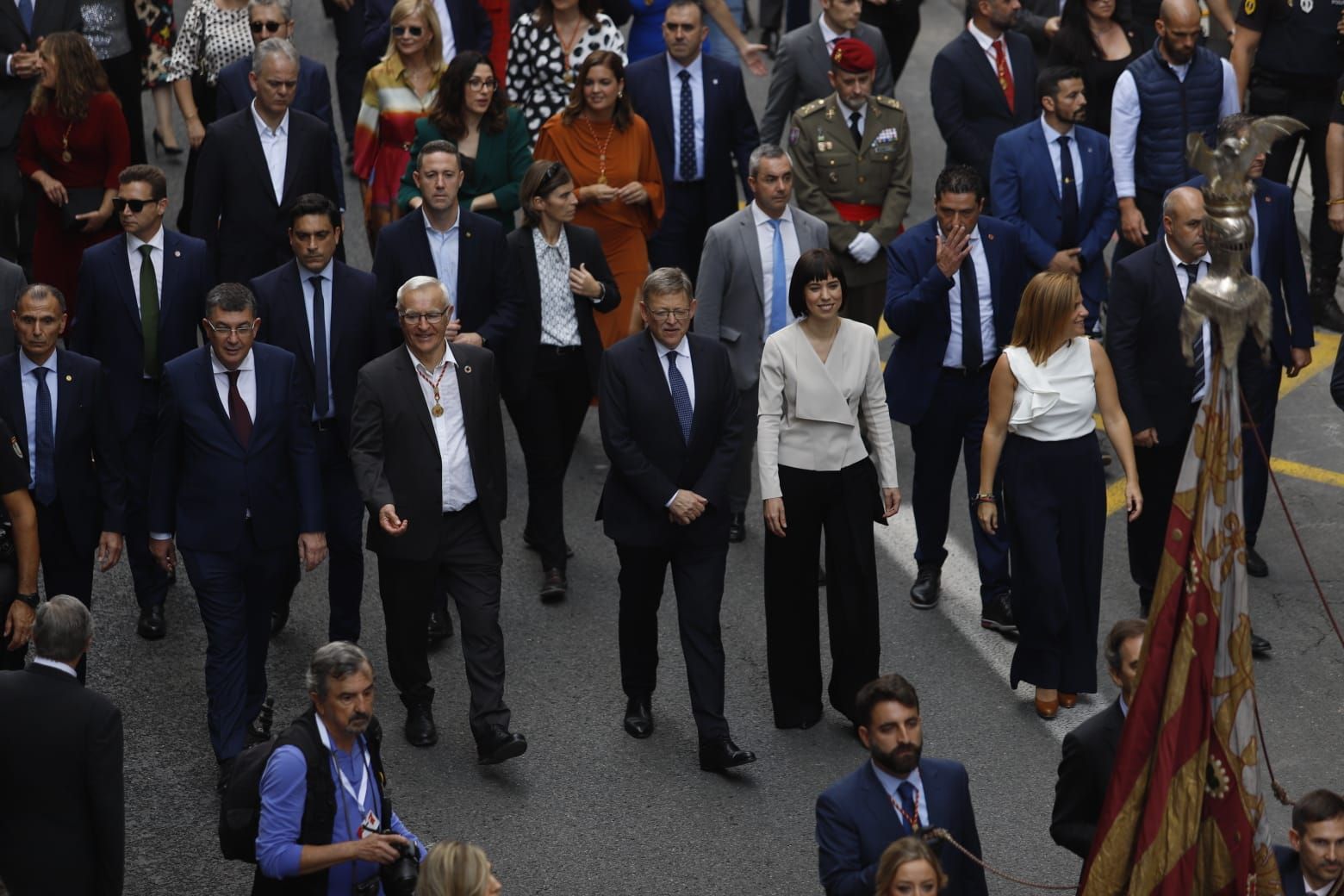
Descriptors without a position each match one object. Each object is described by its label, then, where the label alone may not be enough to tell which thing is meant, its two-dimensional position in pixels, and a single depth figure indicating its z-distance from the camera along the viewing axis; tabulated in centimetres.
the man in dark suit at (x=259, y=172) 2261
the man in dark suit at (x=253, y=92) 2423
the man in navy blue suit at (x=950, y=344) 2092
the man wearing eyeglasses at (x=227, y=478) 1806
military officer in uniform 2375
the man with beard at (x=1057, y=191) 2331
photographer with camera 1374
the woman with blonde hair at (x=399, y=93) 2422
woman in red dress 2355
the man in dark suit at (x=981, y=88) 2584
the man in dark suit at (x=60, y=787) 1448
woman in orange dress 2377
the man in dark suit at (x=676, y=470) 1859
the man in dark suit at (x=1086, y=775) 1367
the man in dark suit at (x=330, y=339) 1991
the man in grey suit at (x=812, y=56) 2600
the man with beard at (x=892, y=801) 1377
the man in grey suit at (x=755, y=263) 2147
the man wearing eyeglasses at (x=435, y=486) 1830
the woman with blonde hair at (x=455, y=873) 1234
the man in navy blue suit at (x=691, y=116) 2517
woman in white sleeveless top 1911
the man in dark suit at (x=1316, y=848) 1328
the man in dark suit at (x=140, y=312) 2064
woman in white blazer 1898
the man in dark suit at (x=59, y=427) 1847
